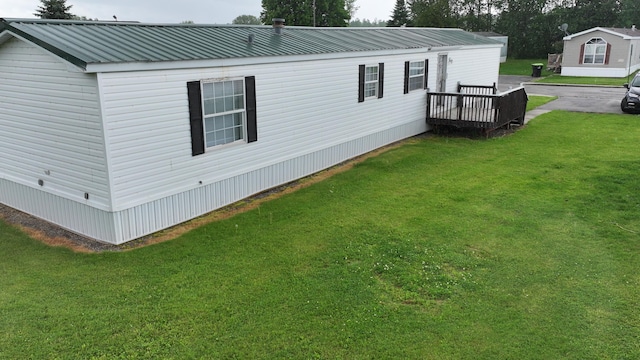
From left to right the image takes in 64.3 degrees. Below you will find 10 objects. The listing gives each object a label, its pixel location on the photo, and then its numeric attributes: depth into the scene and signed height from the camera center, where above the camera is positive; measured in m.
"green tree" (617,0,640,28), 46.50 +3.88
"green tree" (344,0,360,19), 91.57 +9.72
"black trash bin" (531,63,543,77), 35.62 -0.76
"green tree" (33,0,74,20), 33.41 +3.44
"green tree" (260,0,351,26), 58.28 +5.62
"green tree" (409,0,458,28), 50.31 +4.43
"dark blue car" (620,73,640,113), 19.25 -1.61
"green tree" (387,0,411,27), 55.97 +4.75
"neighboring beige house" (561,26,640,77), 33.56 +0.36
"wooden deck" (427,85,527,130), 15.37 -1.52
